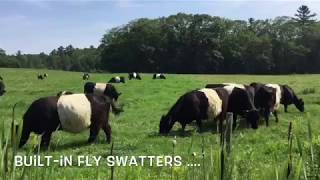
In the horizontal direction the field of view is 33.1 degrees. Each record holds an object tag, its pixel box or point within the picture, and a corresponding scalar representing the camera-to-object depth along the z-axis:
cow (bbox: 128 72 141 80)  52.29
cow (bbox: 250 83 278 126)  20.66
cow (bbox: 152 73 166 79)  53.36
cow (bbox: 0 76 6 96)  34.67
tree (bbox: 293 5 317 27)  138.12
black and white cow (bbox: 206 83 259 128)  19.75
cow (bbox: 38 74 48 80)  55.29
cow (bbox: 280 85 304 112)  23.56
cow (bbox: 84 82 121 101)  29.04
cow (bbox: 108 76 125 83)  43.67
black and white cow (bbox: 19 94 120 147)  14.85
